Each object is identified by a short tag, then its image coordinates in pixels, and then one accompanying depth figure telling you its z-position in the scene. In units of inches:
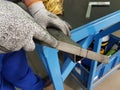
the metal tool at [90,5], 40.8
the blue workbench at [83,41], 28.0
